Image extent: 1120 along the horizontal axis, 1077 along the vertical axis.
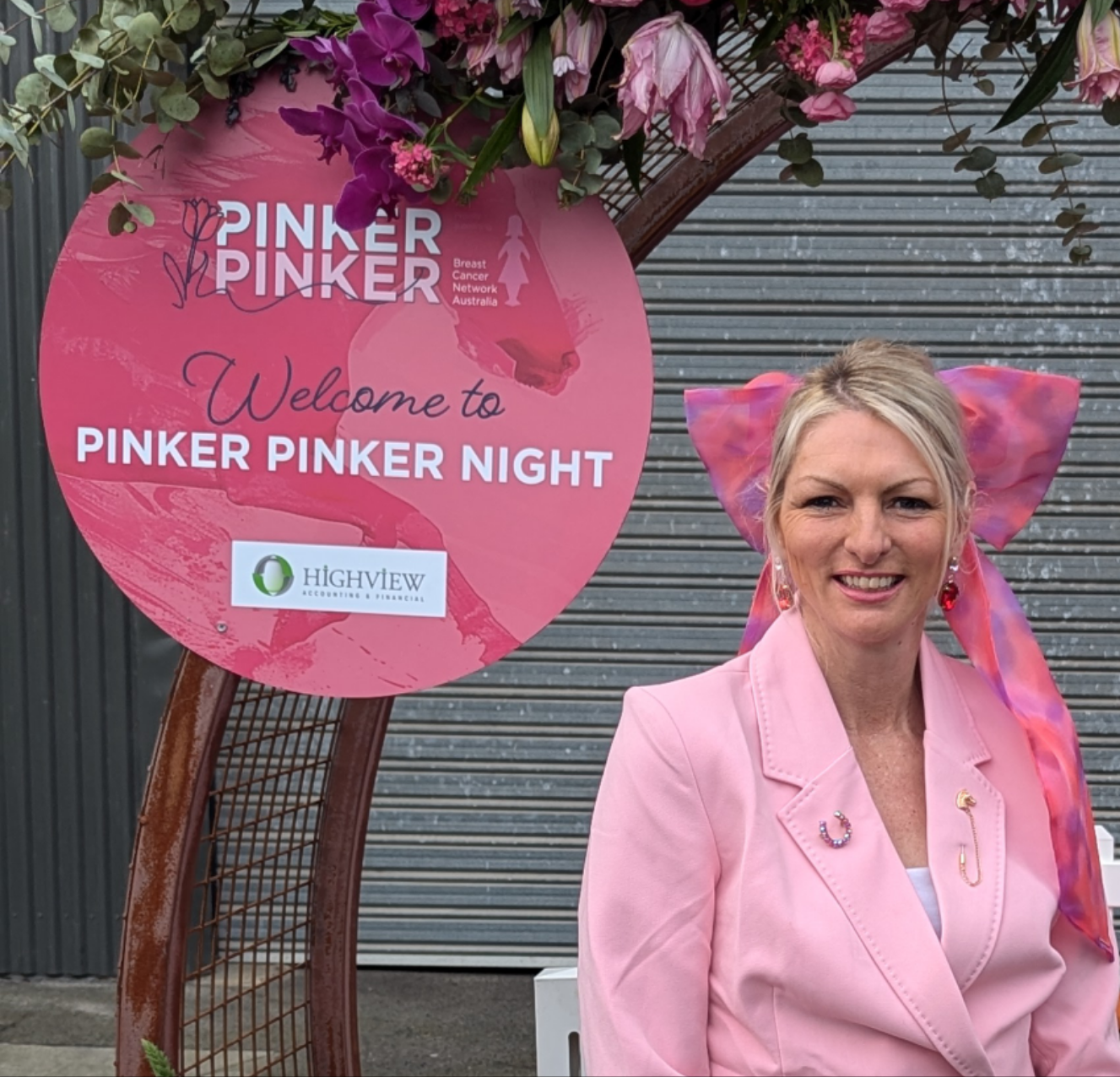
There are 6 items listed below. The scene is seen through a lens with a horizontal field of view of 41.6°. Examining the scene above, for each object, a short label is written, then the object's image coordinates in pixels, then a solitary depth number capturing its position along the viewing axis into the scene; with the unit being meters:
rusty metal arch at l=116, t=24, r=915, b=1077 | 2.08
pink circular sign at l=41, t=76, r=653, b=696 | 1.94
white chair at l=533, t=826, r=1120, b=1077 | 2.55
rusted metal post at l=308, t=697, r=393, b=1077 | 2.27
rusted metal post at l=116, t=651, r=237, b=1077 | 2.09
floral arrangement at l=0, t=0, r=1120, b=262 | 1.71
